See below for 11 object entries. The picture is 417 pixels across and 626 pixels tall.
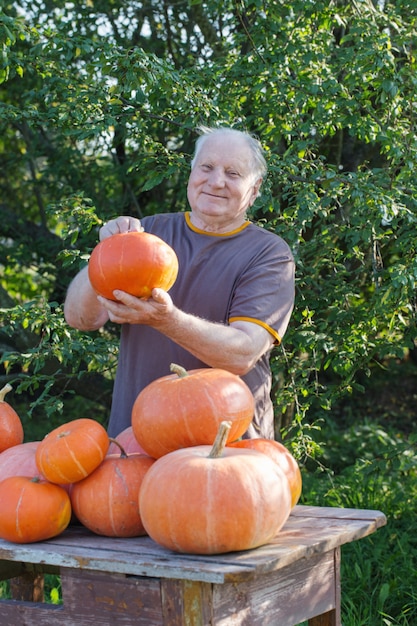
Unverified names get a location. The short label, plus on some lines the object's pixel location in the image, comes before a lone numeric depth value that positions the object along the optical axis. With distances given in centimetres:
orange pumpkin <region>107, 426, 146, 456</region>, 233
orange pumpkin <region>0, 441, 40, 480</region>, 228
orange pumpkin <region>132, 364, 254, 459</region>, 212
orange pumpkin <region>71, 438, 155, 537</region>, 212
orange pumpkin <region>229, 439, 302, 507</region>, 215
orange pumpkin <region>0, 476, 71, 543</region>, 210
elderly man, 264
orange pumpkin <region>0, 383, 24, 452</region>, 255
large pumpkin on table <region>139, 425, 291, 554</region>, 190
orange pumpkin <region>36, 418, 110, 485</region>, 213
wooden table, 190
